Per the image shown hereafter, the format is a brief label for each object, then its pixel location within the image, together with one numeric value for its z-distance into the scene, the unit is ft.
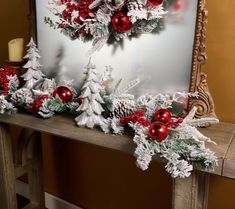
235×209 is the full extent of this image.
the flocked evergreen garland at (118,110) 2.51
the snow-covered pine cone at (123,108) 3.19
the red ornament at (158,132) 2.60
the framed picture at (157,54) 2.99
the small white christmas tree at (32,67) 3.97
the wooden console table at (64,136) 2.64
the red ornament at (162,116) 2.77
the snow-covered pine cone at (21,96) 3.71
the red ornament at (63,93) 3.59
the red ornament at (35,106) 3.50
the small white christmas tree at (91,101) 3.19
